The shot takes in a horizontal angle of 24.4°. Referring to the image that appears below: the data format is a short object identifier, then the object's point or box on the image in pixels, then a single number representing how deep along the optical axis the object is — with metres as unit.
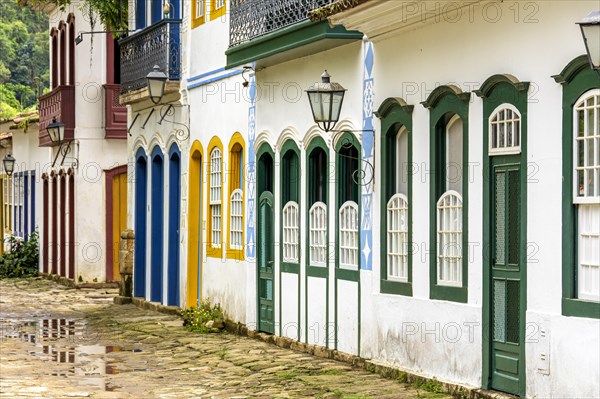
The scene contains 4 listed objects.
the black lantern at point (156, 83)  21.19
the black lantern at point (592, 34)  9.14
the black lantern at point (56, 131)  28.95
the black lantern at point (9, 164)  36.25
